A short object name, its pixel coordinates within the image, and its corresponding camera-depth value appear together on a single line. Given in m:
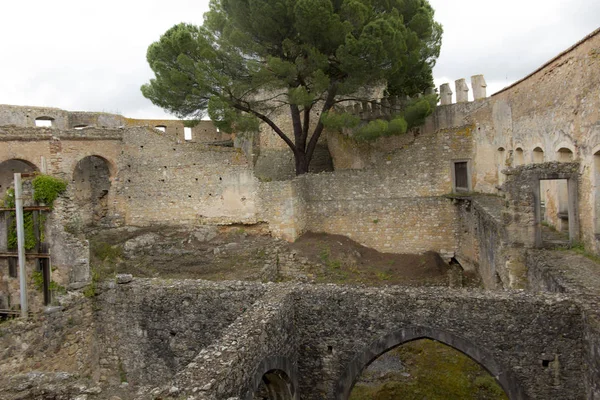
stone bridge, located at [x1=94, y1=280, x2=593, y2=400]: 6.04
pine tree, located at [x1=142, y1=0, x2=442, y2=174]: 13.15
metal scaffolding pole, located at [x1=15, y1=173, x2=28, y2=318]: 8.80
